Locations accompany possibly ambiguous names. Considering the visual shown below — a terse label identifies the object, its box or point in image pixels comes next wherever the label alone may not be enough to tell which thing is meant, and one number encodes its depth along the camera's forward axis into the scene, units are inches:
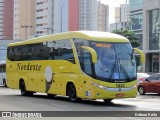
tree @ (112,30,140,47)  3105.3
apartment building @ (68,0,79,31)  5275.6
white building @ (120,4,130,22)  6827.8
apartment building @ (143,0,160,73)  2561.5
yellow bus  746.2
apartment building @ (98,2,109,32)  6028.5
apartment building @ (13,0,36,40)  5728.3
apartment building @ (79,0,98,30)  5457.7
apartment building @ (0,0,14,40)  6151.6
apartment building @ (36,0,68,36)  5208.2
